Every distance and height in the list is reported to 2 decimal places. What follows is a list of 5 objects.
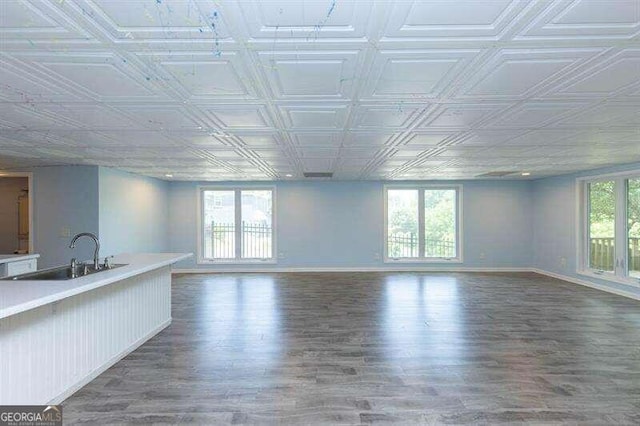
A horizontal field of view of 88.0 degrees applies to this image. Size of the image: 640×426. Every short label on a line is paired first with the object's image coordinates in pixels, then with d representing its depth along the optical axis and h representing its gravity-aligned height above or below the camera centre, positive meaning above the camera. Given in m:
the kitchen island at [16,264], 3.97 -0.57
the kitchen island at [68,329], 2.09 -0.90
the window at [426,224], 8.35 -0.22
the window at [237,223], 8.35 -0.16
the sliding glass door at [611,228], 5.68 -0.26
